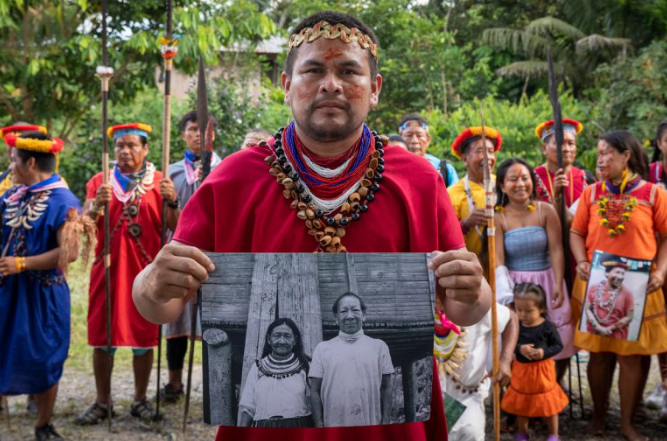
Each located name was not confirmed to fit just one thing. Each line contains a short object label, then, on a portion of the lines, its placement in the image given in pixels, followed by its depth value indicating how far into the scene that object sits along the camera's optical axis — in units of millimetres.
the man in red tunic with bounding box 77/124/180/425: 5910
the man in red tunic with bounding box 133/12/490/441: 2186
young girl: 5273
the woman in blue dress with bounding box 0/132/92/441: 5293
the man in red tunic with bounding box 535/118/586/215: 6594
